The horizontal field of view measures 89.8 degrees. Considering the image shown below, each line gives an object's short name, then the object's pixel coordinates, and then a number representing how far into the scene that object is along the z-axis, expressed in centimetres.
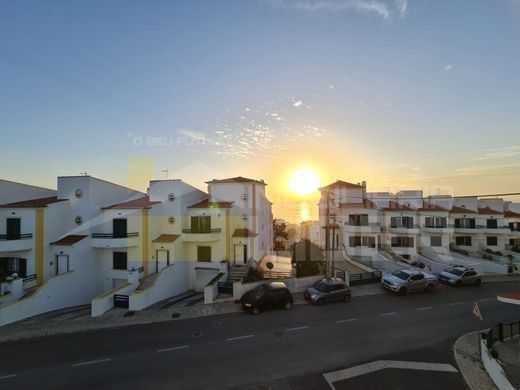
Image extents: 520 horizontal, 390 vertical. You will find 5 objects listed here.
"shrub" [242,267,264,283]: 1931
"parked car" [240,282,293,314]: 1623
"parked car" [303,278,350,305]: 1748
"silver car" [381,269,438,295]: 1931
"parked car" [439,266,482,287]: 2147
